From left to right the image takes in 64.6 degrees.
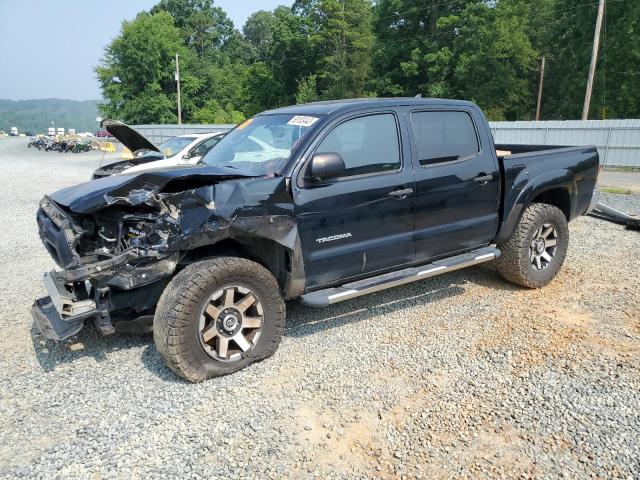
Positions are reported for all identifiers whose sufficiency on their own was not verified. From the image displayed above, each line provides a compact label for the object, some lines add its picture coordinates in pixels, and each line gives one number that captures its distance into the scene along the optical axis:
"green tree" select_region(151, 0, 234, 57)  79.25
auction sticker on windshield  4.13
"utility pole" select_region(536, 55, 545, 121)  40.12
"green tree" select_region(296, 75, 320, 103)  48.59
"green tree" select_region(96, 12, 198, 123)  53.38
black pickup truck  3.47
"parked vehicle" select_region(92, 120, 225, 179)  7.71
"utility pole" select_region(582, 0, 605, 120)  24.06
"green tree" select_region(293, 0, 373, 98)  47.66
